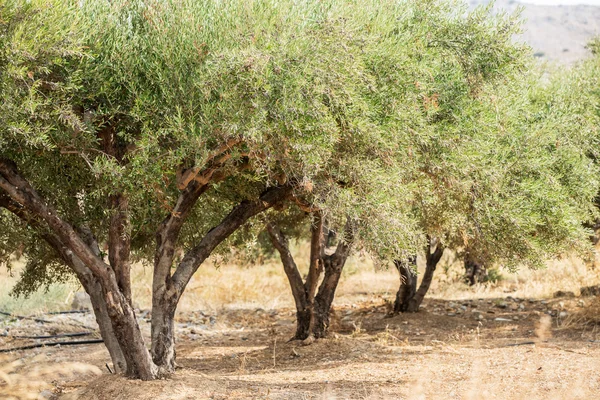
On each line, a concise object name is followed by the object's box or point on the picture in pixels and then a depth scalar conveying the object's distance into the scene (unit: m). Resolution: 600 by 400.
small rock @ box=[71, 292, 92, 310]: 20.95
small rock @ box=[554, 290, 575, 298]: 22.55
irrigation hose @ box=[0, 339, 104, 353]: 15.87
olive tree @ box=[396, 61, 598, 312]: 9.97
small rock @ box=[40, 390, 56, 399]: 10.27
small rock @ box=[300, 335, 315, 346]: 14.83
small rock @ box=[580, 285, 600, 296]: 20.64
